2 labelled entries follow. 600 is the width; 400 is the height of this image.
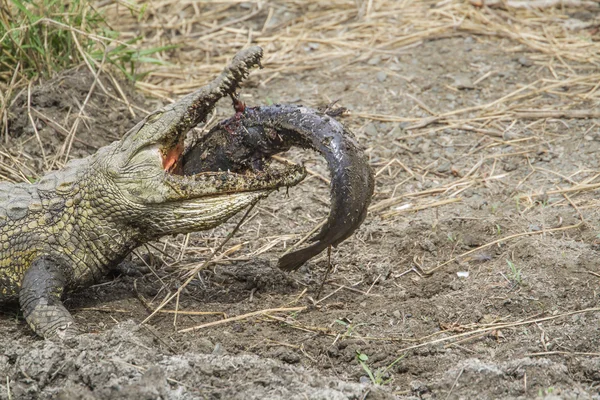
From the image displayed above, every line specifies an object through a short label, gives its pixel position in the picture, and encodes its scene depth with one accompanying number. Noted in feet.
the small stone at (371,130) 39.06
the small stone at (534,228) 30.25
